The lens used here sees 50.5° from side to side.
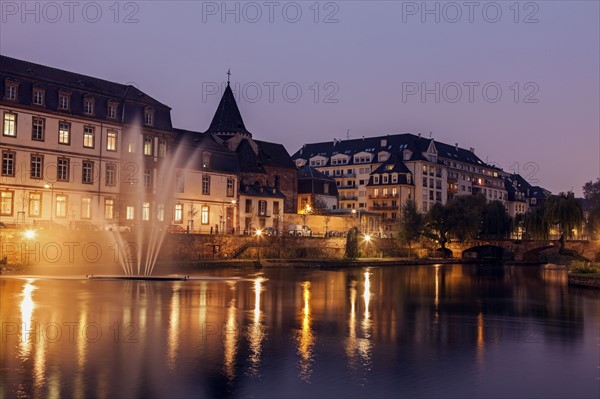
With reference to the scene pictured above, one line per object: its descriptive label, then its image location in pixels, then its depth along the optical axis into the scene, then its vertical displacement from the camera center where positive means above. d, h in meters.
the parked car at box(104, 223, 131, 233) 65.00 +0.94
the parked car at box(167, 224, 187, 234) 70.06 +0.93
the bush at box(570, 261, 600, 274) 53.28 -2.43
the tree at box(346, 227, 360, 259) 83.69 -0.91
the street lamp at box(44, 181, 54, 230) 62.26 +4.38
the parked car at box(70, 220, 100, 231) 60.39 +1.05
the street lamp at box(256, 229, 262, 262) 75.50 -0.22
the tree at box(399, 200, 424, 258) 96.56 +1.88
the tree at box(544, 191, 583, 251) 79.12 +3.28
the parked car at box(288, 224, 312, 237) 82.75 +1.08
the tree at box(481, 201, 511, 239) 105.44 +2.81
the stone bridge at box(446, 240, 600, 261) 85.56 -1.19
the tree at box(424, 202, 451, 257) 98.81 +2.57
